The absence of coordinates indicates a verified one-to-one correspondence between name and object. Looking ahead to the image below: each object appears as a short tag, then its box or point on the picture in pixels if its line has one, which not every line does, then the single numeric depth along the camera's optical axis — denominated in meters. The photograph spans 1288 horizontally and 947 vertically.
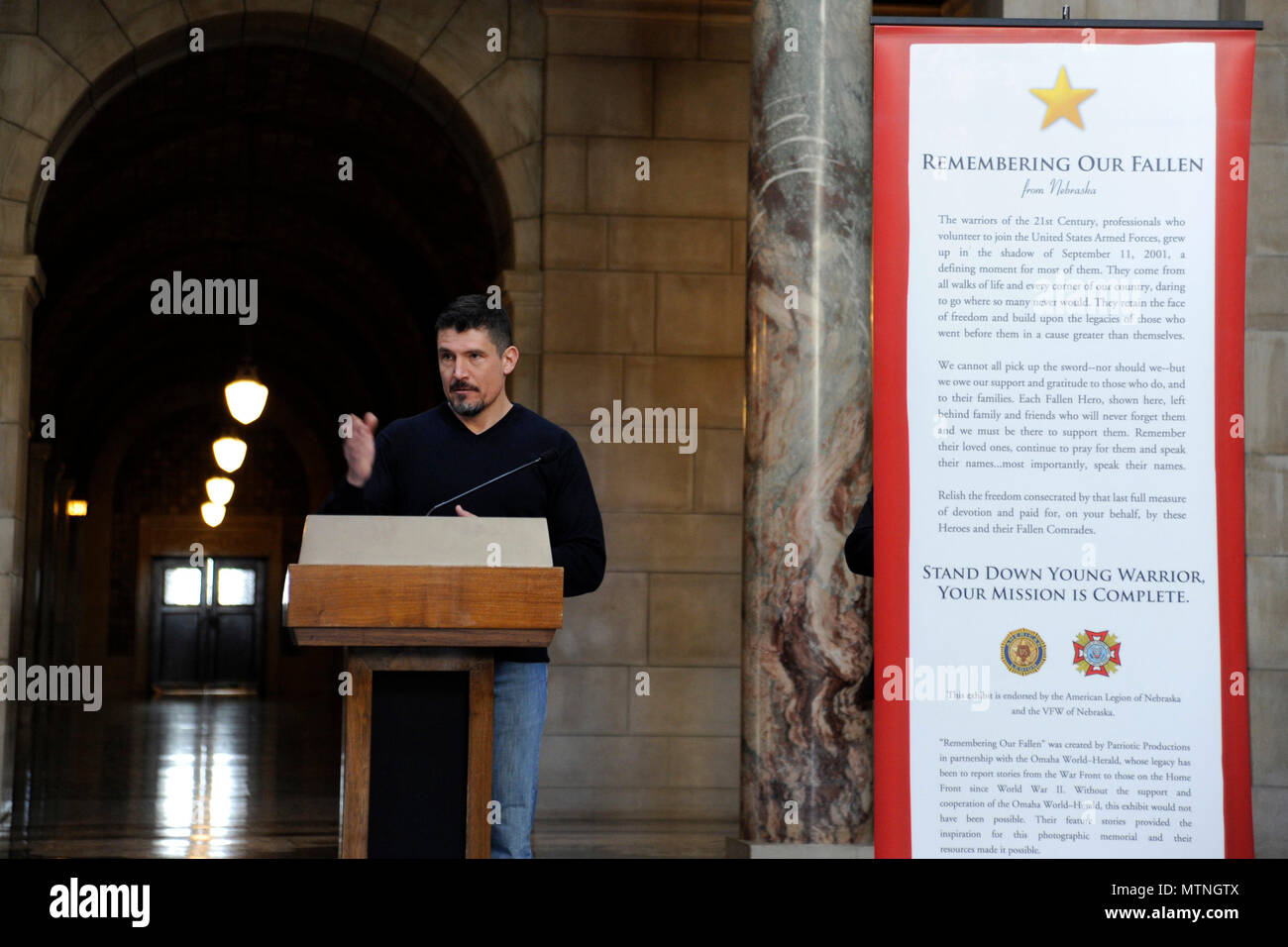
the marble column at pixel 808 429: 5.53
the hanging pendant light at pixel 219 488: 20.00
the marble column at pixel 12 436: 8.41
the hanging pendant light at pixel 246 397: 11.30
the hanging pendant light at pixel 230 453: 13.35
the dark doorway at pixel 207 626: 28.14
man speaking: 4.49
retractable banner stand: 4.64
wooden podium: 3.92
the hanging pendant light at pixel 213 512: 21.60
